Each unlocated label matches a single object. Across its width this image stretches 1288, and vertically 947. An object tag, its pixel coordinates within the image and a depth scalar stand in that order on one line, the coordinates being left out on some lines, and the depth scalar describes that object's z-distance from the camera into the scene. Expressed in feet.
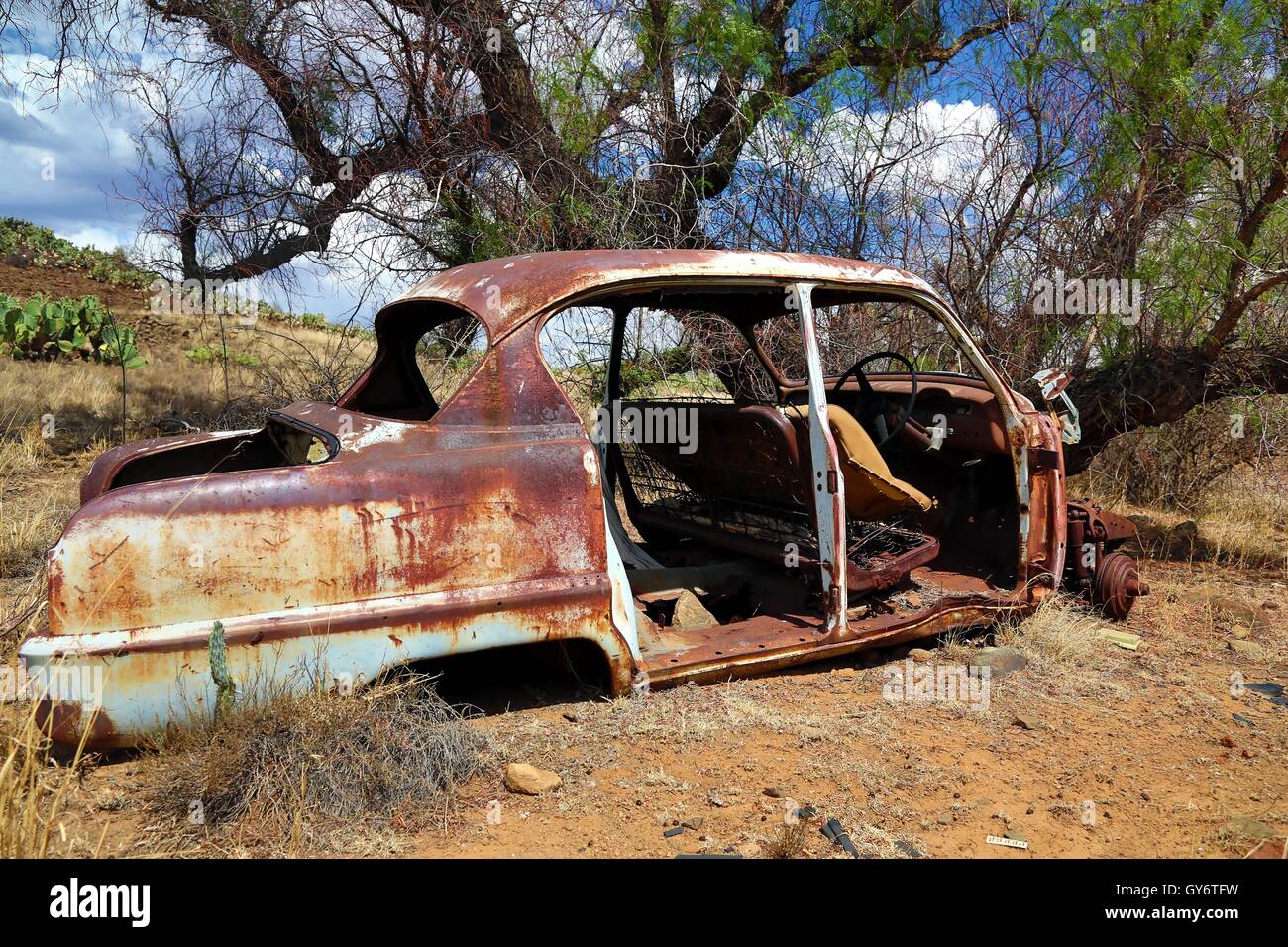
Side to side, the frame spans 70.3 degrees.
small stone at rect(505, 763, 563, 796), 9.48
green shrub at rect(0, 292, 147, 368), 39.75
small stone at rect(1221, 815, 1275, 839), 9.24
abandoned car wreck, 8.91
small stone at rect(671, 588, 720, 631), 14.52
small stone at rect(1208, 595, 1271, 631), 17.60
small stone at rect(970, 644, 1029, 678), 14.03
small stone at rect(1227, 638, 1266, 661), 15.64
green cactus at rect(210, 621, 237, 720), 8.82
